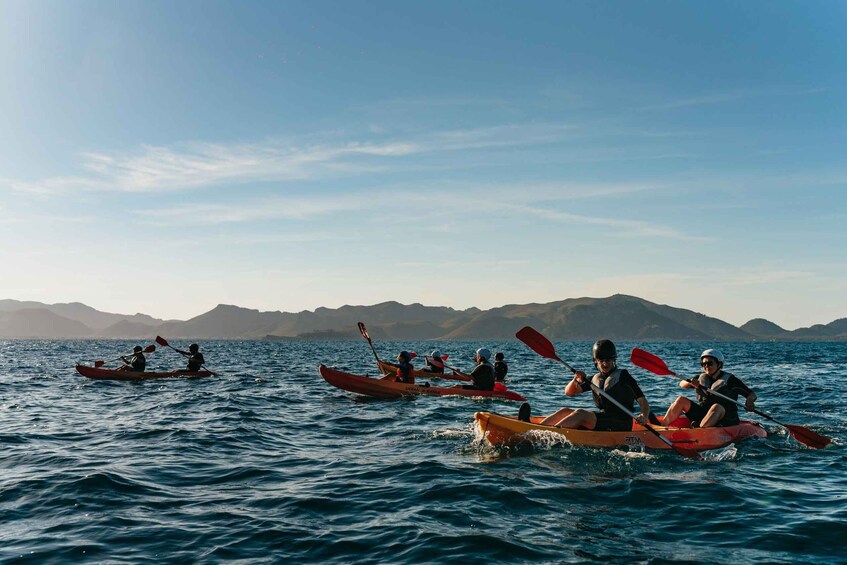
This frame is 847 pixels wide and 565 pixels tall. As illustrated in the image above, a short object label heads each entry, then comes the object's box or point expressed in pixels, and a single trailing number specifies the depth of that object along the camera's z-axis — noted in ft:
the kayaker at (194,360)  91.91
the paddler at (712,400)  40.96
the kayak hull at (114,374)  87.04
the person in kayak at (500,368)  81.28
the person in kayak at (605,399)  36.35
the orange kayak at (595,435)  37.24
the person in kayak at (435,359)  82.37
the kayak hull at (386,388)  69.36
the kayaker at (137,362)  87.25
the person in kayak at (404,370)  72.02
